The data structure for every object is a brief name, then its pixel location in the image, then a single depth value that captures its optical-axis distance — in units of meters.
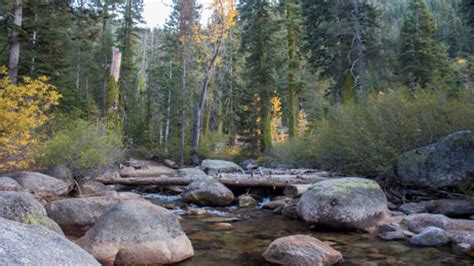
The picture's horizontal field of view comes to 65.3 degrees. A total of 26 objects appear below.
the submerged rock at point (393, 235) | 7.14
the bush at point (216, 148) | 26.38
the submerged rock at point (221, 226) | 8.23
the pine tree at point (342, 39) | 17.98
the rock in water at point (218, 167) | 18.47
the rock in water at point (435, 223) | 7.34
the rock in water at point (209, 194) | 11.37
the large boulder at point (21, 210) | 5.47
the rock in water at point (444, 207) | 8.49
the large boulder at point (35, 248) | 2.20
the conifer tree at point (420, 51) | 28.99
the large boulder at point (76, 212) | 7.71
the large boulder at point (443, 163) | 9.08
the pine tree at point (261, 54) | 23.72
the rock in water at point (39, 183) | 10.17
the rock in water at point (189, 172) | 15.73
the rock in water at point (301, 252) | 5.48
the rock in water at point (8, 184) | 9.12
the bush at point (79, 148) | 12.38
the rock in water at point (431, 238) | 6.63
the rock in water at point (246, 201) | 11.36
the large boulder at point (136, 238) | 5.54
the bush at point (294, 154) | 17.36
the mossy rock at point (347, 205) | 7.87
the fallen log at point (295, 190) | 10.82
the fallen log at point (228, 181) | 12.02
